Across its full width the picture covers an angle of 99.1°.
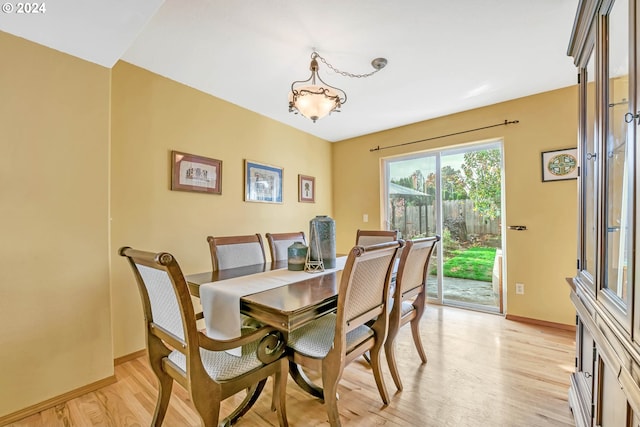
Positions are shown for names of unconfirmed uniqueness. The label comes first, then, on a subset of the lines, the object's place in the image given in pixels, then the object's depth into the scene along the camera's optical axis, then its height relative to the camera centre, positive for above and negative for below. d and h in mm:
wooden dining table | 1196 -426
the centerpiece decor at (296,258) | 2004 -334
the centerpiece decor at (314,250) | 2008 -285
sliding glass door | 3273 -51
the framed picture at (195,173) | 2516 +391
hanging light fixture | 1894 +800
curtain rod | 3016 +971
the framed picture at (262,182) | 3154 +372
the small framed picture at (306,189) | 3885 +354
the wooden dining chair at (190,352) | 1052 -654
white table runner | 1345 -451
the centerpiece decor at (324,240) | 2057 -208
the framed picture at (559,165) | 2676 +475
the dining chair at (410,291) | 1742 -570
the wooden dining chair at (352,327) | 1280 -663
